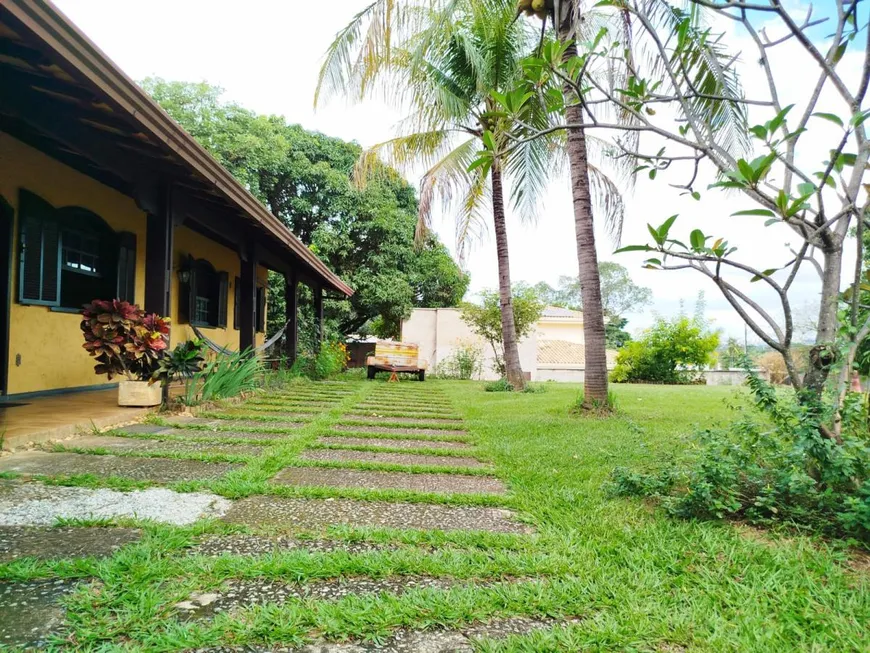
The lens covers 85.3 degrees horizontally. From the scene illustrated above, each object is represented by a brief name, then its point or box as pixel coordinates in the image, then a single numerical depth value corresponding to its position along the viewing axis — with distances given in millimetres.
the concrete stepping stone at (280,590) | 1427
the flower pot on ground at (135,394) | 4789
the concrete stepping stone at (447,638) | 1264
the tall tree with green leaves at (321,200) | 15805
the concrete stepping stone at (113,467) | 2773
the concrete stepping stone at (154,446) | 3438
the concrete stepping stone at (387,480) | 2762
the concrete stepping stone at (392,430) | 4688
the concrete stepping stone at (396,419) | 5292
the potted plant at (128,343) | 4469
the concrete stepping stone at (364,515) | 2133
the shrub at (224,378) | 5383
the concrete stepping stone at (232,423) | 4438
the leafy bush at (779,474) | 1956
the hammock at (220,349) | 6130
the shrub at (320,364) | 10328
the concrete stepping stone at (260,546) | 1797
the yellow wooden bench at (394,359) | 11969
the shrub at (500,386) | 10896
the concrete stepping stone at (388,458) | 3404
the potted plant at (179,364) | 4797
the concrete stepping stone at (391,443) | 3972
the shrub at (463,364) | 16469
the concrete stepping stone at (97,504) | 2092
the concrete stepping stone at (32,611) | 1240
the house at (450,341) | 18406
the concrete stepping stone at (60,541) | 1719
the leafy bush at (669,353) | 17031
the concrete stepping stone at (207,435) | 3922
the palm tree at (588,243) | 6002
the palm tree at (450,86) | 7387
